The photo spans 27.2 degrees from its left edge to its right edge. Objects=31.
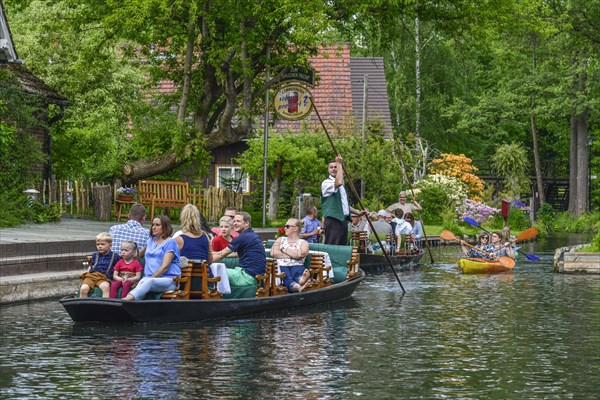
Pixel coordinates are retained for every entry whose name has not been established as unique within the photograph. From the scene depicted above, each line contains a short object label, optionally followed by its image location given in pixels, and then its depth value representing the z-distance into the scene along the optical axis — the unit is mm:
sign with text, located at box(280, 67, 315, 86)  36844
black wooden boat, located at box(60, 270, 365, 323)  16469
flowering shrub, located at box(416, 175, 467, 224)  50375
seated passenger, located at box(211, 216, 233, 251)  18469
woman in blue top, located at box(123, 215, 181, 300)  16609
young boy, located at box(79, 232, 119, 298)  17016
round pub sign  35844
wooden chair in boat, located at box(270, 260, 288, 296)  19156
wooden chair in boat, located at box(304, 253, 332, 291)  20391
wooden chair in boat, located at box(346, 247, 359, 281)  22062
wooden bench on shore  36781
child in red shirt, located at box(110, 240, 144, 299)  16953
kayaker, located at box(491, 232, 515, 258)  30828
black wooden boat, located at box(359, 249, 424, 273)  29145
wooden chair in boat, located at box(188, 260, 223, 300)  17188
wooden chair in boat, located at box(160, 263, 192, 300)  17016
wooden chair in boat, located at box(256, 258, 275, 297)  18922
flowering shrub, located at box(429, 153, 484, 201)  57312
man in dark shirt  18281
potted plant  36938
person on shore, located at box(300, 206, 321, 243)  25078
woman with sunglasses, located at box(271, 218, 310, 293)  19734
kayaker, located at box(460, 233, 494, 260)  30891
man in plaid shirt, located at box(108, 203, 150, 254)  17703
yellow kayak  29281
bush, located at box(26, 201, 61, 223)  32281
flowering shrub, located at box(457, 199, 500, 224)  50406
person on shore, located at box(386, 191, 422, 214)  32000
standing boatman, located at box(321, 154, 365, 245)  22984
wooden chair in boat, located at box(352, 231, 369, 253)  29422
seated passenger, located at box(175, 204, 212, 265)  17203
